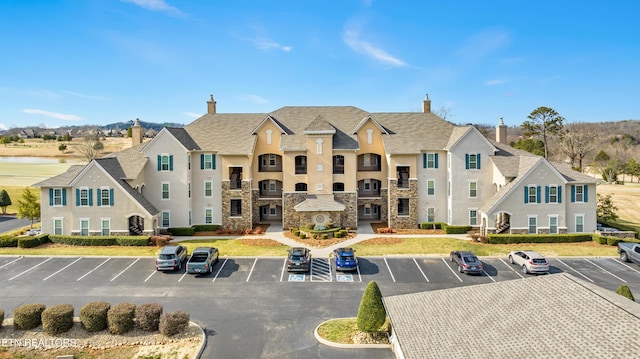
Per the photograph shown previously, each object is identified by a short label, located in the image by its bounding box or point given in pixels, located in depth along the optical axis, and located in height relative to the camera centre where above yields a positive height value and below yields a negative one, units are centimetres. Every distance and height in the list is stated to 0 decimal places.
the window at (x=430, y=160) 4431 +176
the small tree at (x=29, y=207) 4250 -280
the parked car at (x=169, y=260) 2877 -587
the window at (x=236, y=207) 4488 -326
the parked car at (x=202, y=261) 2796 -592
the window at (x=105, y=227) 3862 -460
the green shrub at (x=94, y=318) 1928 -670
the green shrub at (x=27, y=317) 1958 -673
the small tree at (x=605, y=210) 4428 -415
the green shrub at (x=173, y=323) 1894 -691
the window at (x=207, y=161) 4409 +195
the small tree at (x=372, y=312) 1841 -633
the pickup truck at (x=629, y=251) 3019 -609
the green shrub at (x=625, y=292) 1862 -560
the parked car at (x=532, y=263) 2839 -640
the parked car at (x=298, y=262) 2888 -616
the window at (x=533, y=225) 3894 -497
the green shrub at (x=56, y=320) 1912 -676
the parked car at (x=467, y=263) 2834 -634
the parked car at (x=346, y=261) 2908 -623
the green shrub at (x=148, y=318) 1930 -674
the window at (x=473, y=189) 4269 -149
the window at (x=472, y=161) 4266 +152
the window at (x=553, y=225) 3903 -500
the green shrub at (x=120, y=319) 1908 -673
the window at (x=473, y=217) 4275 -451
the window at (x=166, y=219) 4272 -429
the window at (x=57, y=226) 3875 -444
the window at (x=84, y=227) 3859 -456
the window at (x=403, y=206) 4469 -347
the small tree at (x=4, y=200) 5547 -263
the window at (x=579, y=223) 3934 -488
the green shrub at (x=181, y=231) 4178 -549
